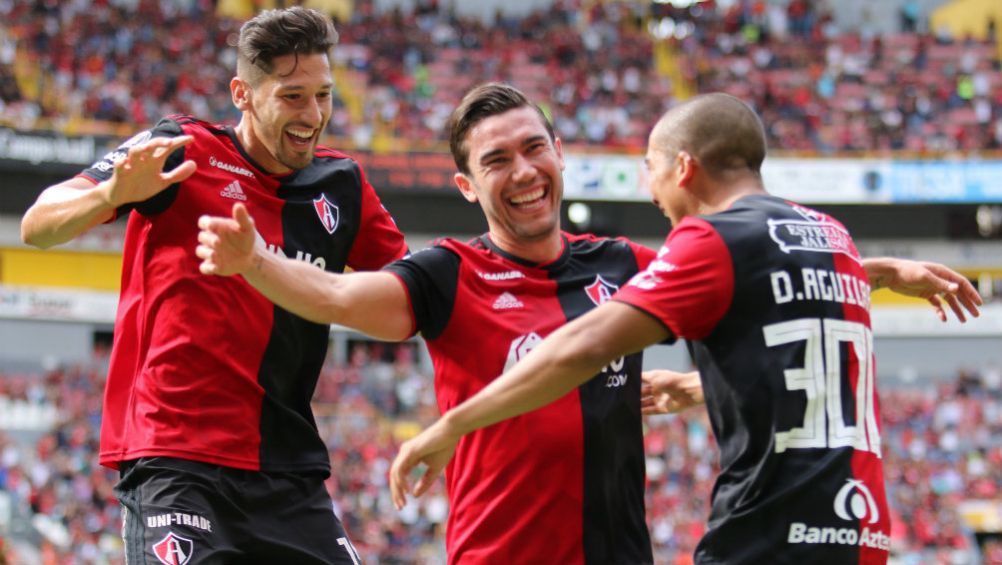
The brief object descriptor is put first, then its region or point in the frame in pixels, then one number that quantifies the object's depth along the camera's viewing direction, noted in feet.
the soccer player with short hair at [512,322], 25.58
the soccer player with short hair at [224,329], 28.71
